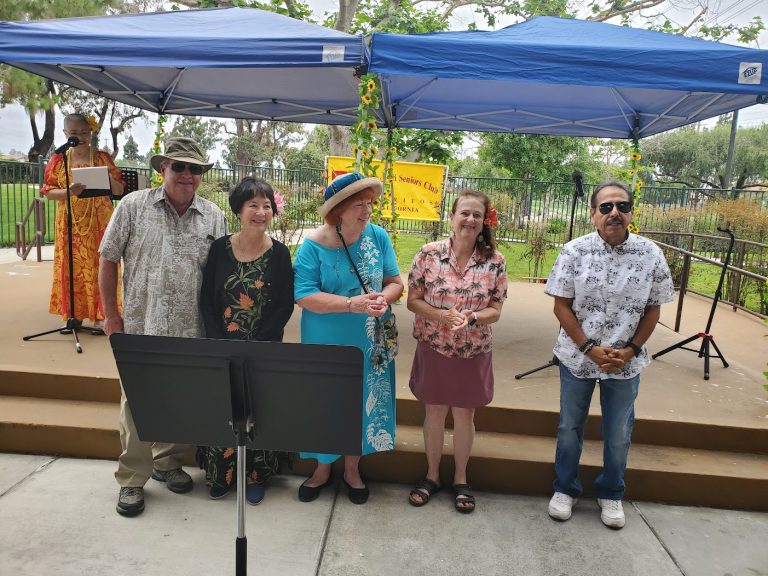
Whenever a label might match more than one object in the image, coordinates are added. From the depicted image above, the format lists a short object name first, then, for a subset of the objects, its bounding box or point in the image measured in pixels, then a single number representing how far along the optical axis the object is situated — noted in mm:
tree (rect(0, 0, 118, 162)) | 9734
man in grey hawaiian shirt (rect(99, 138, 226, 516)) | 2906
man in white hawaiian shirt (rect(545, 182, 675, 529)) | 2873
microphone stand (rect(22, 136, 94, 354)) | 4461
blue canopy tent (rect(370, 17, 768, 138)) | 3662
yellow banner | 7496
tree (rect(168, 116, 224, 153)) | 49062
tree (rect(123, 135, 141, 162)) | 61828
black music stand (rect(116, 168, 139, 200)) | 4786
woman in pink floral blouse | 2938
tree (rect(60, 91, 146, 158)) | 25384
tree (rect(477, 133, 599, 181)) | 18875
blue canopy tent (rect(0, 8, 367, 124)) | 3719
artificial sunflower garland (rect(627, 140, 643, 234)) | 6531
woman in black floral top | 2920
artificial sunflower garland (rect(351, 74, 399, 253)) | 4273
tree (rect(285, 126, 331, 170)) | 38031
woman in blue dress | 2785
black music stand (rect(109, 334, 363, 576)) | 1788
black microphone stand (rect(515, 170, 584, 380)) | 4616
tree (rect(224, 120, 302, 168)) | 33406
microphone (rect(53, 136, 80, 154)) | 4461
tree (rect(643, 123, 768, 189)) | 36188
